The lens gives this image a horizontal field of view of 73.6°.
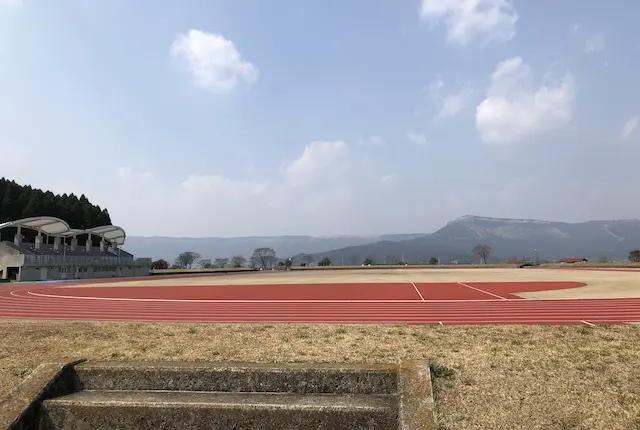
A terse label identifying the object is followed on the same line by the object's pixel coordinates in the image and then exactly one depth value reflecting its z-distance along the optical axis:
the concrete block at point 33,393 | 5.55
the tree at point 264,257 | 159.27
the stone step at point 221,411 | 5.43
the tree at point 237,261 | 159.39
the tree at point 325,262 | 135.50
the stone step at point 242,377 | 6.04
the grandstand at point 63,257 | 51.12
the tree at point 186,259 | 148.00
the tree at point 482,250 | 141.50
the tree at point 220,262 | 181.12
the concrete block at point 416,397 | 5.03
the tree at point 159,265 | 119.57
